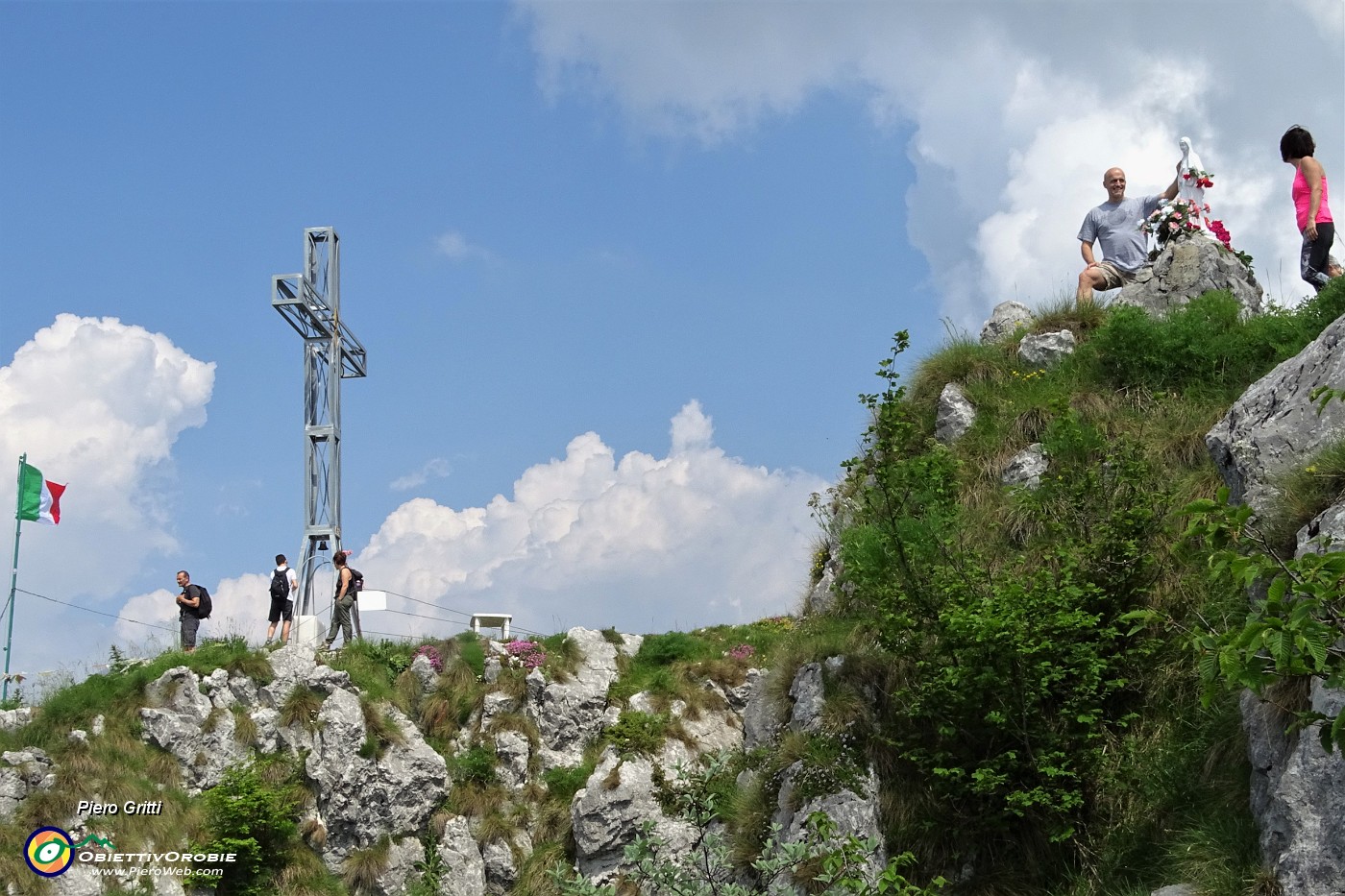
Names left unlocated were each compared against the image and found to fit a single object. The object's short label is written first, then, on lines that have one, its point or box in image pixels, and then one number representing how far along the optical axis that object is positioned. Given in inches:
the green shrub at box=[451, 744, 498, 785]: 730.2
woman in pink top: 465.1
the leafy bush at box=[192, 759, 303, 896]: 634.8
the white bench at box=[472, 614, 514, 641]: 851.4
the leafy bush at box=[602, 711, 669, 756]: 713.0
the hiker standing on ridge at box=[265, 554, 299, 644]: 789.2
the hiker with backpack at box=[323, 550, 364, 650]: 797.9
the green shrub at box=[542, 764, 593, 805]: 727.1
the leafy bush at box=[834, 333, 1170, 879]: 365.7
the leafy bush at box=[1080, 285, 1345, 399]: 524.1
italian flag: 799.1
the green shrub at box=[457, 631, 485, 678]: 793.6
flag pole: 725.9
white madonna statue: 671.1
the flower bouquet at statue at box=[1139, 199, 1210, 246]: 663.8
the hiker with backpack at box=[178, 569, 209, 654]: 750.5
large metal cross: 917.2
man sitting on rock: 668.7
